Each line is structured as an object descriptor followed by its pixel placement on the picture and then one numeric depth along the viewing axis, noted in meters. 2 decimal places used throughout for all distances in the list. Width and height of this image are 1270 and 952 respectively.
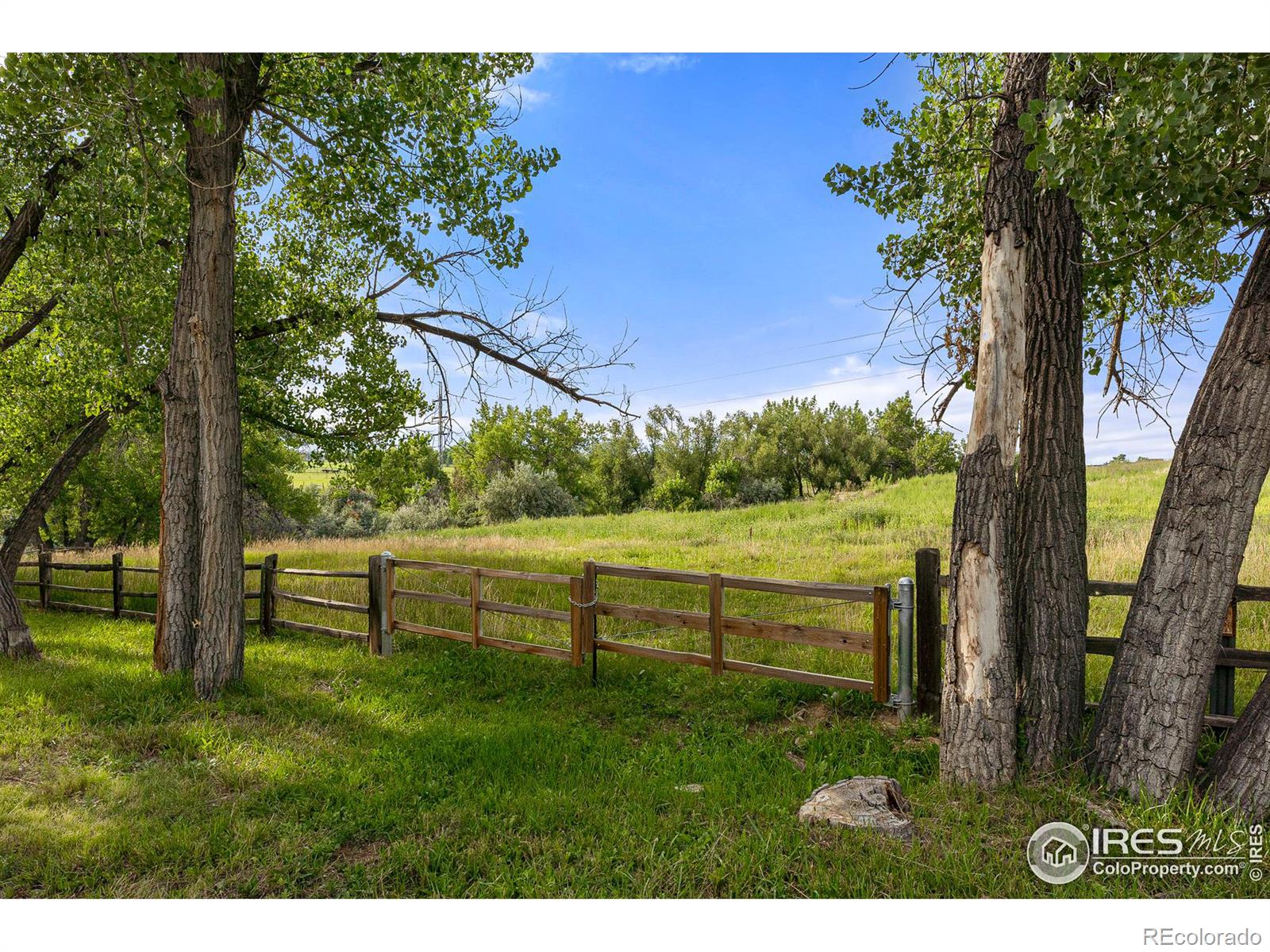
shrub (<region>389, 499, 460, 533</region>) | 37.22
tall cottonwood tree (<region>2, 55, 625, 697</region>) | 6.11
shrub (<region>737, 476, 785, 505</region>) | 41.12
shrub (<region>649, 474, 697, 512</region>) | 43.22
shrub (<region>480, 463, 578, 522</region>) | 39.19
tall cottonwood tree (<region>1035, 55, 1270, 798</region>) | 3.80
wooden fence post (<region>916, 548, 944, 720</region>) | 5.97
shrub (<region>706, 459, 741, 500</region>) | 40.53
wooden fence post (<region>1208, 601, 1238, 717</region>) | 5.13
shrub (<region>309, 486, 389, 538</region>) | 34.31
